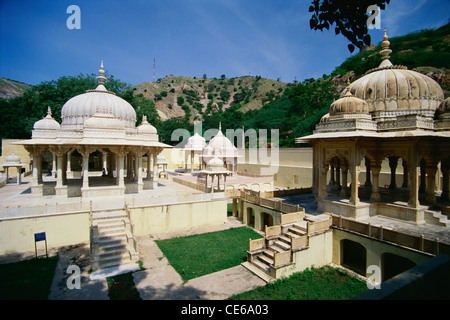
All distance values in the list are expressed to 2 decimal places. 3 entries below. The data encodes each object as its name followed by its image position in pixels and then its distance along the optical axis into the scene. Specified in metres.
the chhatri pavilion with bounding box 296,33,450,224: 12.02
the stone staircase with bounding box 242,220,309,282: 10.42
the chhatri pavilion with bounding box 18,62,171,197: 16.42
